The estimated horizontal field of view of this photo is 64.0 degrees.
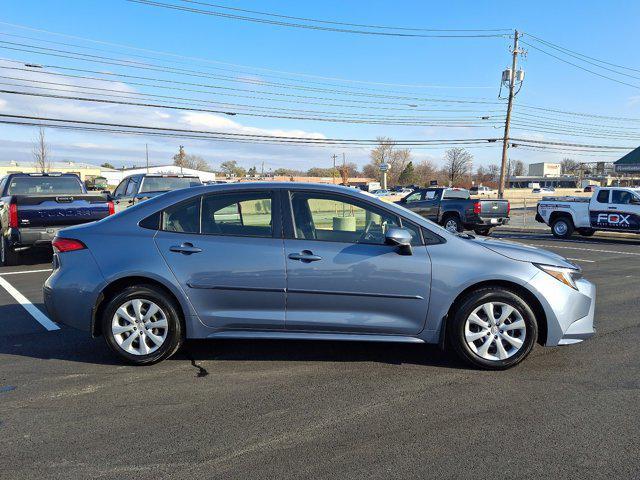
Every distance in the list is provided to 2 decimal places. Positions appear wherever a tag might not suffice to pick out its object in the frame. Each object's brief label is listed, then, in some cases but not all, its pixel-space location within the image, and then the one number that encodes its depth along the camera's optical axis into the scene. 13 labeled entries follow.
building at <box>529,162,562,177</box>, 144.00
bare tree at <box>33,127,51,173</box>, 52.72
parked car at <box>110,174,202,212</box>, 12.94
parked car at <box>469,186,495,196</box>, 67.44
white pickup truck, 16.34
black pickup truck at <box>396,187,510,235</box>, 18.19
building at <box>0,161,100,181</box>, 80.06
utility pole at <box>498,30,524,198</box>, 32.41
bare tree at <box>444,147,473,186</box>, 96.06
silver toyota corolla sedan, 4.38
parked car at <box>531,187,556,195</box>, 72.07
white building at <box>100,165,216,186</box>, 88.75
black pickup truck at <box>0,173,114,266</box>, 9.94
